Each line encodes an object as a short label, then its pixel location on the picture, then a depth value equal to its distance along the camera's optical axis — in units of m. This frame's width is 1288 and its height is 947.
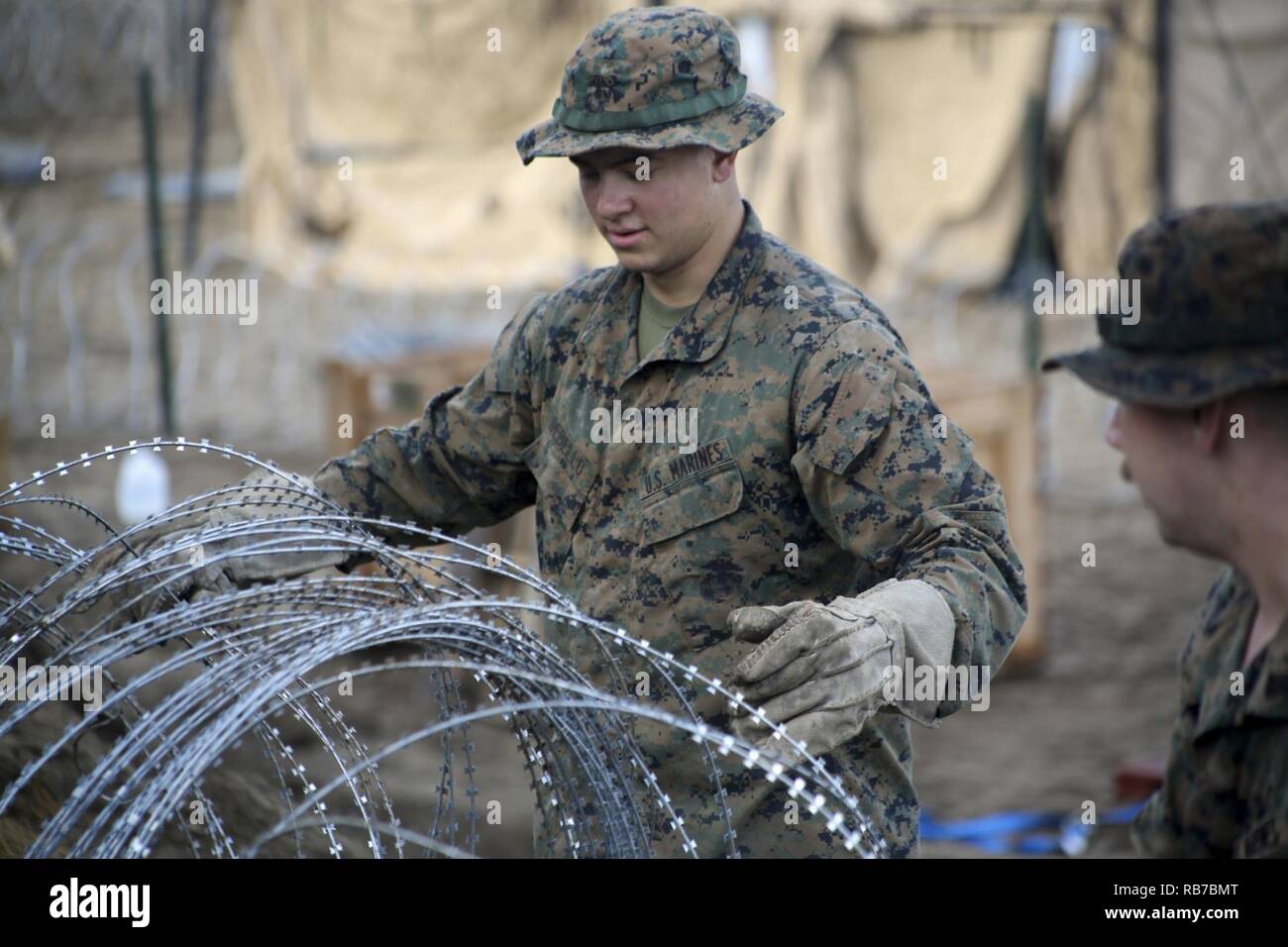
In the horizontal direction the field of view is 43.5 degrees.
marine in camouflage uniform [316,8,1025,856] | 2.93
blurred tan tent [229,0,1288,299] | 14.66
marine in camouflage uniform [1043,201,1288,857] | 2.07
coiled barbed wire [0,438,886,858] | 2.31
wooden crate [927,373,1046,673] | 7.66
